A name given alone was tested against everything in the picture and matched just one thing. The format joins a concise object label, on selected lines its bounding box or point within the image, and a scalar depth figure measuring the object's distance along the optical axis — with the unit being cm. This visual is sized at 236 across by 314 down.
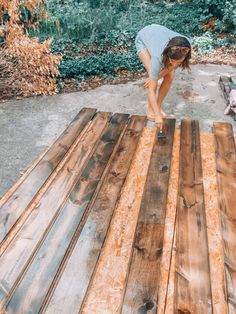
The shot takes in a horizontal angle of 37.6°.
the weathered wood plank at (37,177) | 193
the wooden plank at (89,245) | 144
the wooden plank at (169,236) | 149
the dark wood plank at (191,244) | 144
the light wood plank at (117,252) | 146
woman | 299
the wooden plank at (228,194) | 158
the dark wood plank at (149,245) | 144
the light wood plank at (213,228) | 150
